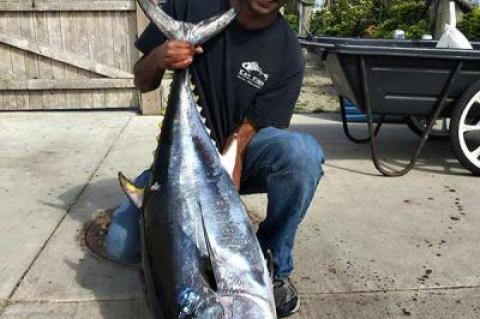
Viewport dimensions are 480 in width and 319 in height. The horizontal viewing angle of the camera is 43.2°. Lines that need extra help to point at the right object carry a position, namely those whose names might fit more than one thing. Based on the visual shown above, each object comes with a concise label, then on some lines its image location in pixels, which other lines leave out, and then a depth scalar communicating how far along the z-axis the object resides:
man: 2.55
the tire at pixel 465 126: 4.30
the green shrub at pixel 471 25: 8.91
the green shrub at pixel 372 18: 11.07
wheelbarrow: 4.19
